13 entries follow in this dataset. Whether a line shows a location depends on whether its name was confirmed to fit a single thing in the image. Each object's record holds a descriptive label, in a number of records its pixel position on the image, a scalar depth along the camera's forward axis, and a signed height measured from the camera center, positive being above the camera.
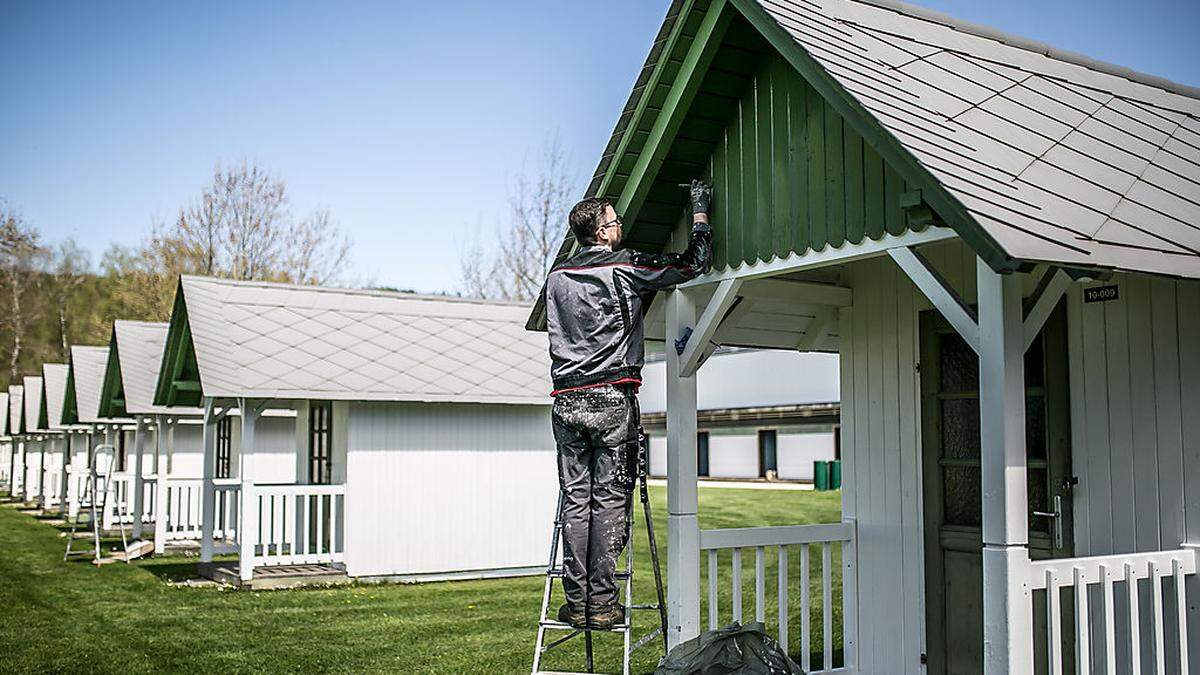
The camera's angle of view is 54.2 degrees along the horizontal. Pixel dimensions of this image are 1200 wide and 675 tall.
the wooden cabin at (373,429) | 15.23 +0.18
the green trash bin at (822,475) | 31.98 -0.93
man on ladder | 5.80 +0.24
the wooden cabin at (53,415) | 29.04 +0.68
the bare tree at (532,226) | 37.25 +6.88
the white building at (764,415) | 34.66 +0.81
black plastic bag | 5.75 -1.06
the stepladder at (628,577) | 5.73 -0.71
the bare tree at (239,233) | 37.44 +6.71
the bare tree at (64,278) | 51.69 +7.24
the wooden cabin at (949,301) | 4.90 +0.73
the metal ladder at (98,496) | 16.86 -1.01
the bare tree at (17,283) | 48.69 +6.87
